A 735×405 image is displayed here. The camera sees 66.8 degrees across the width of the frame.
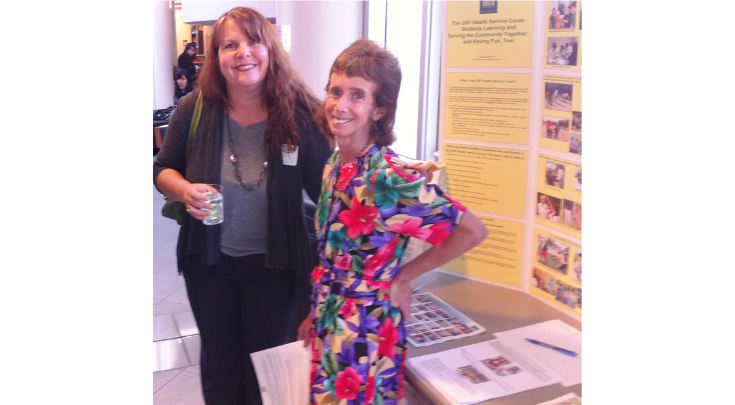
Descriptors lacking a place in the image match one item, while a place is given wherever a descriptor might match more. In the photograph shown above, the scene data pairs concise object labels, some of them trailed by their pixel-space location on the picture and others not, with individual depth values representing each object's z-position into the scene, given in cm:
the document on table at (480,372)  123
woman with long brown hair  165
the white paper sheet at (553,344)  132
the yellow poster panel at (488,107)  174
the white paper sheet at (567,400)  118
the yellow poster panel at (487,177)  178
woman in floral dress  119
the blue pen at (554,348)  140
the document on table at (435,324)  148
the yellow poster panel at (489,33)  169
